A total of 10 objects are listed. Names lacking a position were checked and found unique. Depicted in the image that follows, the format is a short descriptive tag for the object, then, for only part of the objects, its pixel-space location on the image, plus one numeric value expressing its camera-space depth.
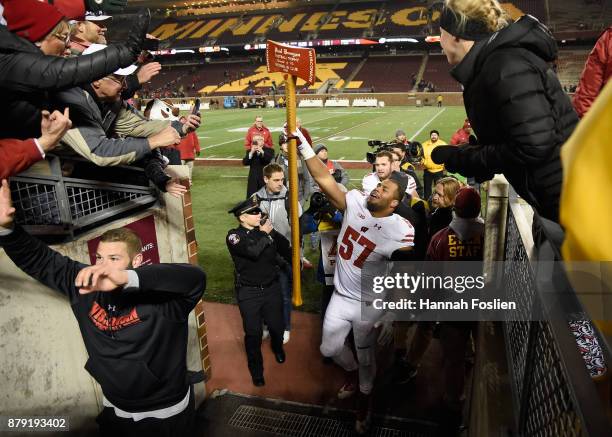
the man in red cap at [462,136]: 10.10
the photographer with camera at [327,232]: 4.79
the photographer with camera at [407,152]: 6.31
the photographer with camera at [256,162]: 8.27
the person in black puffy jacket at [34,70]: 2.43
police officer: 4.52
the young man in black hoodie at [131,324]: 2.69
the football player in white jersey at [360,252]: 4.12
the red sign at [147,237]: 3.77
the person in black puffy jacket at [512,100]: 1.95
